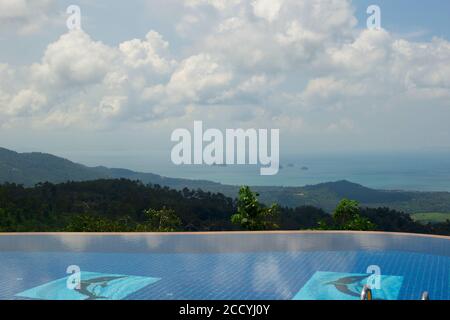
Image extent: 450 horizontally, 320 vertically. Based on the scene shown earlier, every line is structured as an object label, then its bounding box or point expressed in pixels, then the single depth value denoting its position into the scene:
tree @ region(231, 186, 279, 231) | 11.63
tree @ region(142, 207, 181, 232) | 13.27
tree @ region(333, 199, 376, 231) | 11.38
